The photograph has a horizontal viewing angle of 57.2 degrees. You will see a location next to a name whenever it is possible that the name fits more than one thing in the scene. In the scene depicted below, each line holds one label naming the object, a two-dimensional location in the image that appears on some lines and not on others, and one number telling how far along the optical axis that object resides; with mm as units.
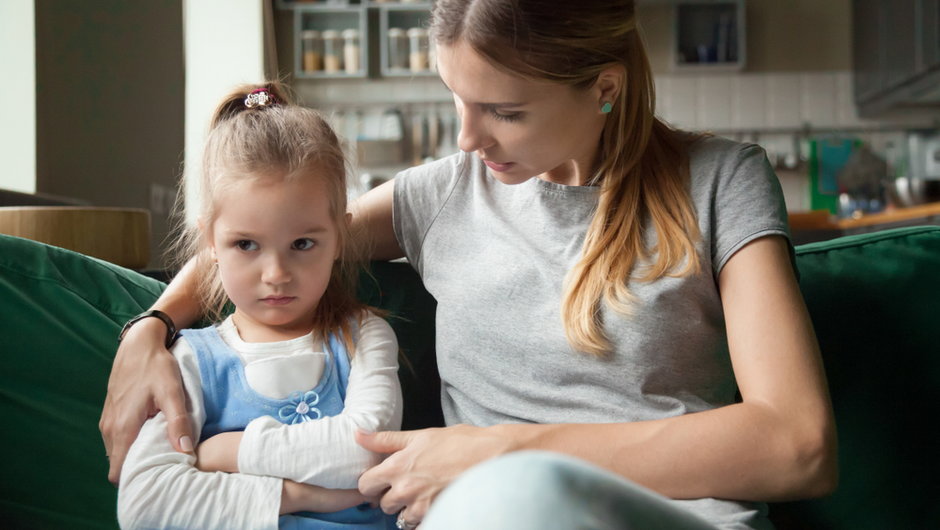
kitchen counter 3035
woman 911
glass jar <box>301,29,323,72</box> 5254
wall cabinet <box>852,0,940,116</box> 4383
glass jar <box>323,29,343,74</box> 5234
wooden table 1305
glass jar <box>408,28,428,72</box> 5098
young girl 935
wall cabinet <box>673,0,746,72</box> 5227
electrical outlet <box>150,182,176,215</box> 3184
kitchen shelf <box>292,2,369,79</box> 5172
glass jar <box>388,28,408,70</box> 5141
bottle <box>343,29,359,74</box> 5195
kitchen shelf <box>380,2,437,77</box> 5078
